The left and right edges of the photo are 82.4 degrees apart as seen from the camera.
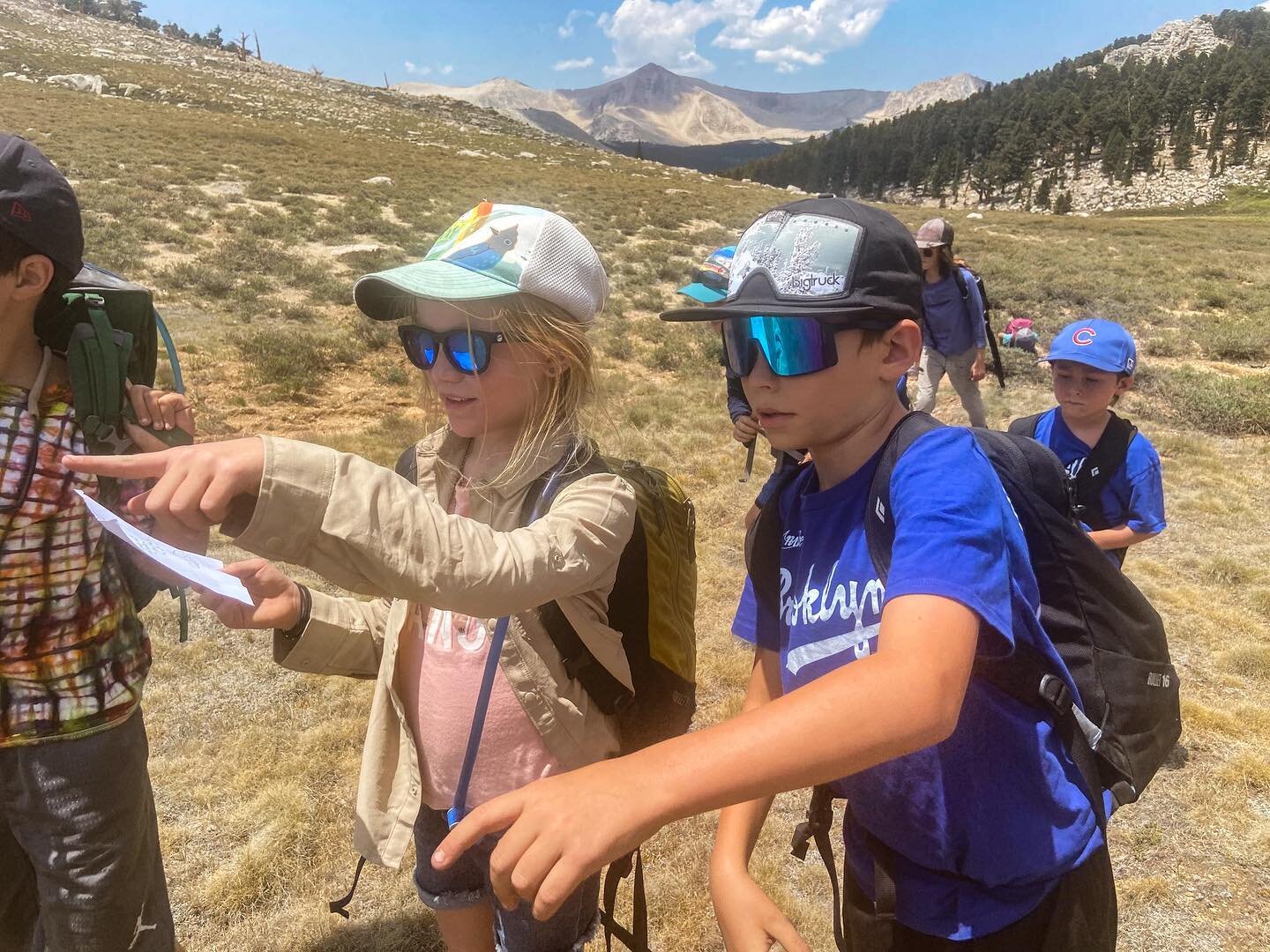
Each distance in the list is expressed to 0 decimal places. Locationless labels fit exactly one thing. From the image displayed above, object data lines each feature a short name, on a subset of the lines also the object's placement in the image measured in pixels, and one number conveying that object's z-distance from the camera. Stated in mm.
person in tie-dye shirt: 1429
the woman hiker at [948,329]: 5637
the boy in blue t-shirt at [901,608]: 920
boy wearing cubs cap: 2879
